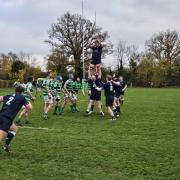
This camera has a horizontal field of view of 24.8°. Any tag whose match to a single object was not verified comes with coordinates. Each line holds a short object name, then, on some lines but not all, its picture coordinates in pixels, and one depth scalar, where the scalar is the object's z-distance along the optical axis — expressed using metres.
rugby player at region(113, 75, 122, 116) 20.38
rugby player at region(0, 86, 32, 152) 9.44
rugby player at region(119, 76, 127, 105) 22.40
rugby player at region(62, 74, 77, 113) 20.70
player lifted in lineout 19.06
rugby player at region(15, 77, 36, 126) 16.19
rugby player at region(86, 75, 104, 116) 19.53
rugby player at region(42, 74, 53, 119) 18.08
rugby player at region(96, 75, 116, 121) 18.19
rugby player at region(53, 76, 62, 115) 19.12
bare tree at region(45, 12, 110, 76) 74.50
